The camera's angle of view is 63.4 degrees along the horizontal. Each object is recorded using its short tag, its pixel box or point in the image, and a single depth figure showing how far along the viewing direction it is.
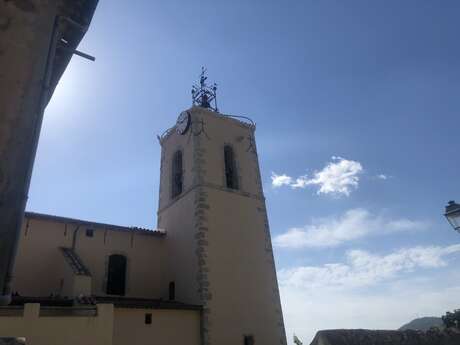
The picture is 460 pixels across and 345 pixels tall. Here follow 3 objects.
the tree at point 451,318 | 35.44
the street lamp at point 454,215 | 5.34
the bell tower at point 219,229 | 15.58
